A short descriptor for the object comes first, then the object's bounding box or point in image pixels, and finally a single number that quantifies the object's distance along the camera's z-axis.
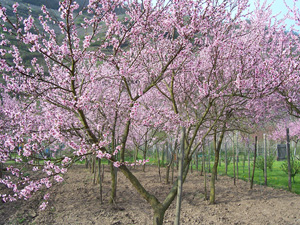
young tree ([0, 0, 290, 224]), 3.49
